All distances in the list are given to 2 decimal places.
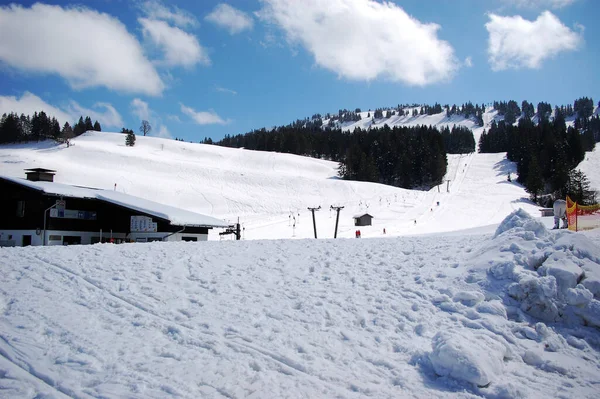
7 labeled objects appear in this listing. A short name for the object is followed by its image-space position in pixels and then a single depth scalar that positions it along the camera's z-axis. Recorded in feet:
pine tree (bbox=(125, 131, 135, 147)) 385.09
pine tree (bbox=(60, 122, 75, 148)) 327.55
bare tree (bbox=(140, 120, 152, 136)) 522.47
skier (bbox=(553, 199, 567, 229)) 56.65
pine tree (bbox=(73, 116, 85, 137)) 485.32
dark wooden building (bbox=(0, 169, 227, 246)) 85.97
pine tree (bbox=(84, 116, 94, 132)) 506.48
